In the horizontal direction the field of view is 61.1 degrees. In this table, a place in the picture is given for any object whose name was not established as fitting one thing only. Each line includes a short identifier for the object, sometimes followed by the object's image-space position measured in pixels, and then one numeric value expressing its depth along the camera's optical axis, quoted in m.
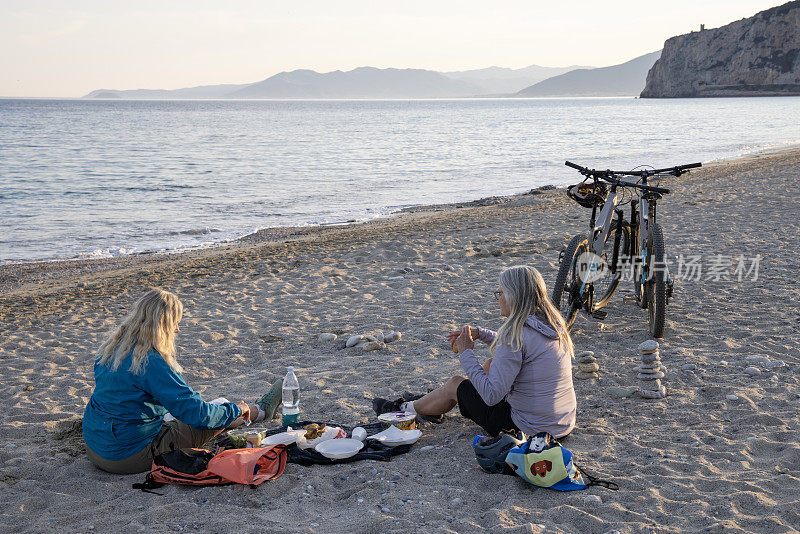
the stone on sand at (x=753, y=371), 5.29
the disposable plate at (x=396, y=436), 4.33
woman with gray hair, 4.00
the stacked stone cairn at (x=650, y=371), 5.04
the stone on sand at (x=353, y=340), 6.70
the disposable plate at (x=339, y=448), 4.14
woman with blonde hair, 3.96
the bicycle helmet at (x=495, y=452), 3.88
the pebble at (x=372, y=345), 6.57
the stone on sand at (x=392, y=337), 6.75
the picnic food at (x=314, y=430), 4.40
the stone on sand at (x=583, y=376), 5.50
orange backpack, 3.88
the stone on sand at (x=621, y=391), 5.07
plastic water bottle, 4.80
